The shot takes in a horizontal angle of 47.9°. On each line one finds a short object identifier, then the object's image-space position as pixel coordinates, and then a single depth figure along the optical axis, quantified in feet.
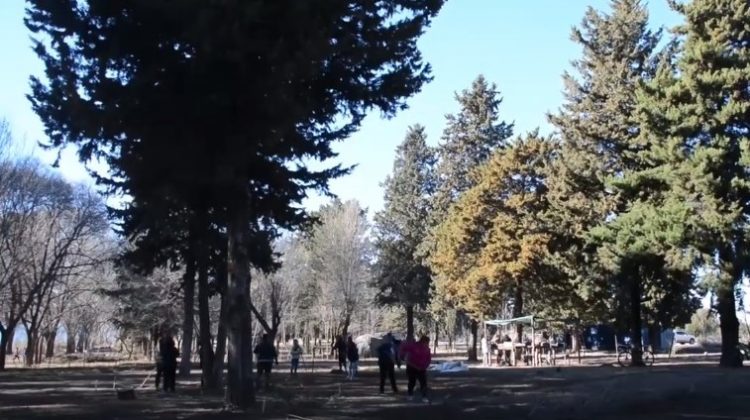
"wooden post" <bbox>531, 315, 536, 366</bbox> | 153.40
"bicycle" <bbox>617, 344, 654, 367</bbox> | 139.23
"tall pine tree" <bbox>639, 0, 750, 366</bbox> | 113.80
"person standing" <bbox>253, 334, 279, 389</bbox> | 95.04
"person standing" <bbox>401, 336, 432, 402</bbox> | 75.15
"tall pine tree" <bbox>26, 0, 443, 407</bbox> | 55.16
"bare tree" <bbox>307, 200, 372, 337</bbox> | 261.44
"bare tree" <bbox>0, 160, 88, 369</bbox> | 157.79
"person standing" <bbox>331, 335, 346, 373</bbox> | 135.95
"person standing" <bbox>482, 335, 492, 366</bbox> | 161.99
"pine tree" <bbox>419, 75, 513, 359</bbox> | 211.82
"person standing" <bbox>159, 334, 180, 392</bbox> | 87.76
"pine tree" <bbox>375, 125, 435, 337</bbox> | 226.58
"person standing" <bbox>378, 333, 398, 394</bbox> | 83.97
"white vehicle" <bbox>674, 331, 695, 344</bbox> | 277.44
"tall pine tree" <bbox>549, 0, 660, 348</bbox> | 138.41
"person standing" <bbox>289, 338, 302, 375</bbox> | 122.72
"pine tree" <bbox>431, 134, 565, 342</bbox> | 158.81
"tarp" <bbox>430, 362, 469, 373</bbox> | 128.47
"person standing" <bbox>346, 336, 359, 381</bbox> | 114.83
